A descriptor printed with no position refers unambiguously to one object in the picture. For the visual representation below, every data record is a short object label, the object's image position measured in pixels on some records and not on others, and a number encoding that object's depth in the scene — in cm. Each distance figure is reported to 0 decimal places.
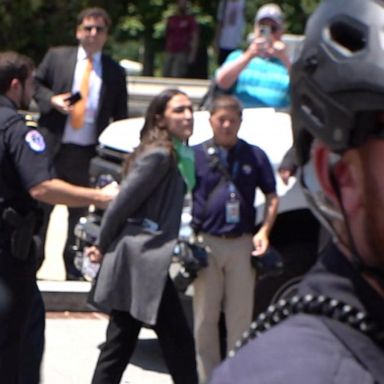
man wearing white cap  1723
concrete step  1880
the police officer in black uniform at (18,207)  1205
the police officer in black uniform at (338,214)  322
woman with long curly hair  1333
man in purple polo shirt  1464
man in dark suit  1936
